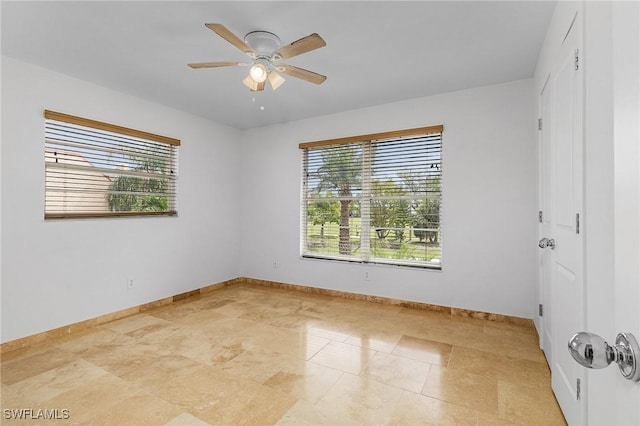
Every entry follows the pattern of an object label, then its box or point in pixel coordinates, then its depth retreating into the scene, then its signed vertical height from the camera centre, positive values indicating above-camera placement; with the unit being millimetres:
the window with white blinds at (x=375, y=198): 3846 +192
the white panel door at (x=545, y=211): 2330 +6
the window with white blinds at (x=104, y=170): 3094 +476
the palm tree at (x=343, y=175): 4359 +527
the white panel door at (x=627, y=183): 495 +49
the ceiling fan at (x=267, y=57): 2170 +1158
